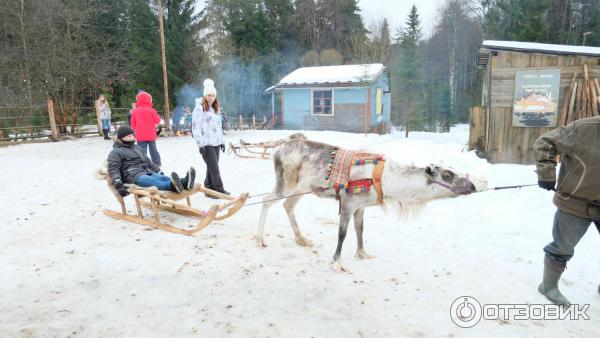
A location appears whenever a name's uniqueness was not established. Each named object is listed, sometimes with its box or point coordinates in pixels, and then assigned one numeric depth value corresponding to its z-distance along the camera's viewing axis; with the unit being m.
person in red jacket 7.13
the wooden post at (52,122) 15.01
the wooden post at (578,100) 8.88
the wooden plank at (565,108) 9.05
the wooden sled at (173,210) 4.43
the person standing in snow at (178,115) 20.48
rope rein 3.45
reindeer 3.58
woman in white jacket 6.09
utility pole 18.89
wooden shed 8.88
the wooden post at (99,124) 16.80
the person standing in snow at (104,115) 16.20
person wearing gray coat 2.87
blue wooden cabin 21.86
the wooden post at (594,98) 8.54
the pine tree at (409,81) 24.59
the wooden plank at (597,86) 8.66
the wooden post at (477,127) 10.19
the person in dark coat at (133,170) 4.77
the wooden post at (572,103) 8.92
